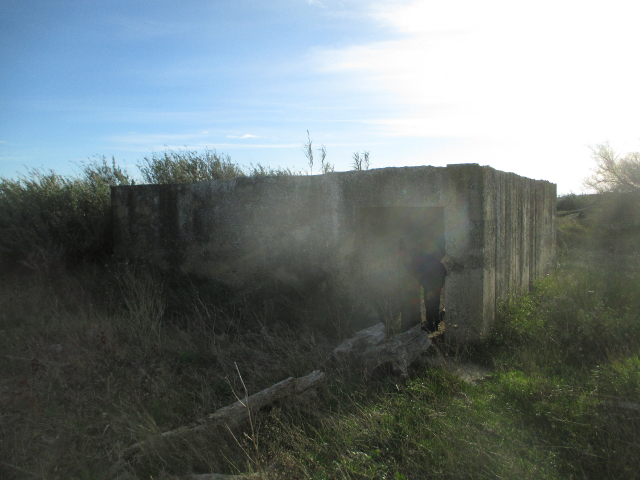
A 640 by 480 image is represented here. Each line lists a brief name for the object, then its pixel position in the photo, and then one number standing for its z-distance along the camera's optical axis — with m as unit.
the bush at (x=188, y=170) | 9.21
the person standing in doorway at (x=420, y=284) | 5.29
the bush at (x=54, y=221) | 6.66
